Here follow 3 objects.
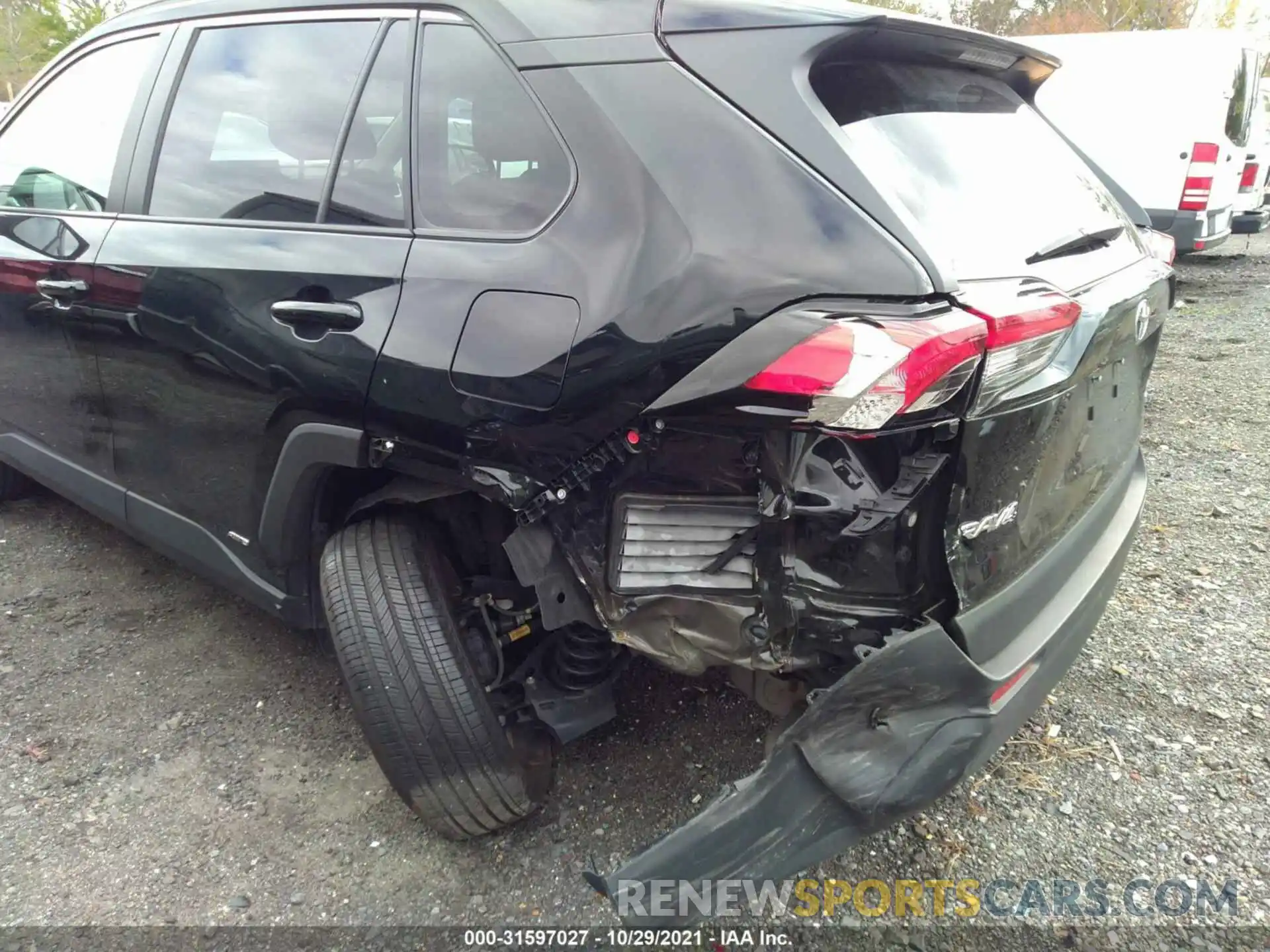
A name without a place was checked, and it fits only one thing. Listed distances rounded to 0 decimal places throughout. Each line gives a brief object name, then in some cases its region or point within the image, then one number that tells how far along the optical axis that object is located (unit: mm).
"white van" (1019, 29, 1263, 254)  7844
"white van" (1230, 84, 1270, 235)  9372
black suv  1470
